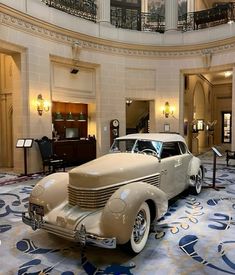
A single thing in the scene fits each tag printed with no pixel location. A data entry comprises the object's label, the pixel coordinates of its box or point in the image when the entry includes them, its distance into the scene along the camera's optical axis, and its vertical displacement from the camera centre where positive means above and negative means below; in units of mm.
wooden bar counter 9648 -1050
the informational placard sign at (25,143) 8007 -613
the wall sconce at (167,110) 11891 +541
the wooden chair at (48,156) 8273 -1085
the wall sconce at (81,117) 11391 +236
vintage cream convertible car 3117 -1042
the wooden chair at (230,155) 9852 -1248
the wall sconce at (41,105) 8859 +608
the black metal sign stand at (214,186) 6387 -1630
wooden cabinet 10727 +188
